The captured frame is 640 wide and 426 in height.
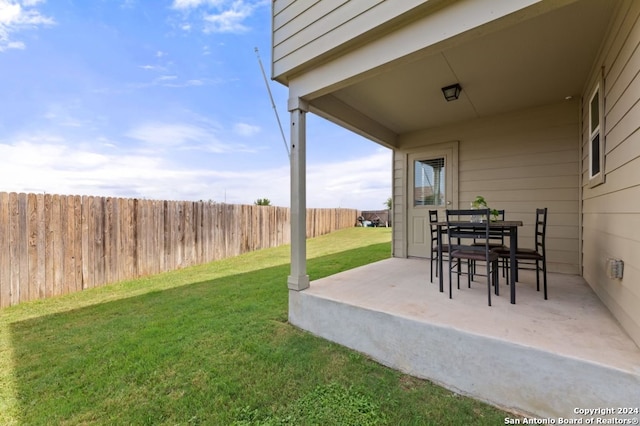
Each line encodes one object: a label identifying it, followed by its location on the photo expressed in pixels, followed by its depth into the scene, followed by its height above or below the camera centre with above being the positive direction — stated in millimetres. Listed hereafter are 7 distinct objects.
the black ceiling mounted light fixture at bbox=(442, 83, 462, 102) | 3252 +1439
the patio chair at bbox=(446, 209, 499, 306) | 2525 -365
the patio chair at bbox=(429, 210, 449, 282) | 3145 -450
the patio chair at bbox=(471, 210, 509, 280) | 3140 -300
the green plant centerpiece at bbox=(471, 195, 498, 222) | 2942 +67
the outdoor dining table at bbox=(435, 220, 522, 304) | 2421 -204
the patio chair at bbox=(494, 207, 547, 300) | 2660 -454
